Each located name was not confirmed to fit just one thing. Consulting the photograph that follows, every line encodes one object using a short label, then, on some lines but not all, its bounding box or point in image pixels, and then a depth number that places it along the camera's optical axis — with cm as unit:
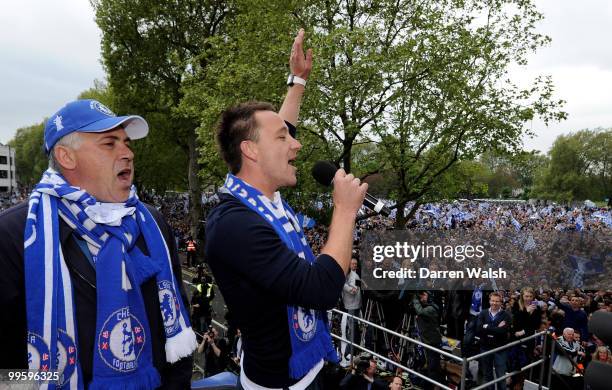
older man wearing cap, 149
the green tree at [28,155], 7664
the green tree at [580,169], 5722
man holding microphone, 155
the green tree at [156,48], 1923
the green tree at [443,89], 1091
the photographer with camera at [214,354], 666
